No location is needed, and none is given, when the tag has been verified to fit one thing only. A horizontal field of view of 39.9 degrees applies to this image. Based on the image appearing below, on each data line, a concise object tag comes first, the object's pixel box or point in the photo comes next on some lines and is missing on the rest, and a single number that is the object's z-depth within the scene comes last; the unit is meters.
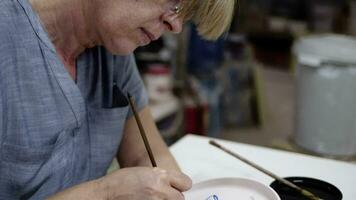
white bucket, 1.94
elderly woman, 0.91
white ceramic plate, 1.01
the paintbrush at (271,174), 1.02
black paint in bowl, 1.03
